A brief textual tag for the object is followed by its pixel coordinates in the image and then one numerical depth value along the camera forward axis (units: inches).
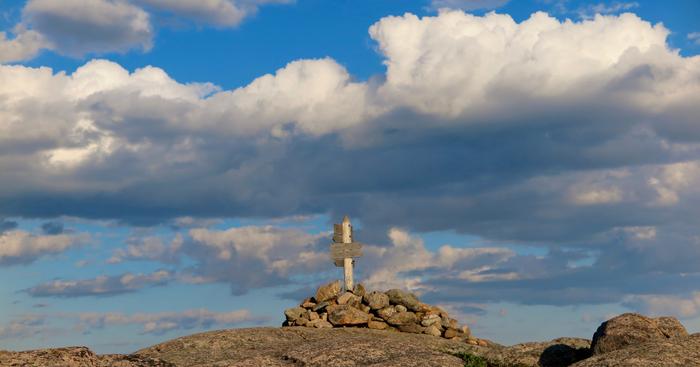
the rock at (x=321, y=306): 1373.0
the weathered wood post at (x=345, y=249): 1455.5
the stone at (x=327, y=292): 1405.0
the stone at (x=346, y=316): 1321.4
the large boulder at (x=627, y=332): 892.0
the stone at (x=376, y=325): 1343.5
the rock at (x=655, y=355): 695.7
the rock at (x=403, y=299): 1389.0
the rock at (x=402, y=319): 1350.9
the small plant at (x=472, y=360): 768.9
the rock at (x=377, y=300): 1371.8
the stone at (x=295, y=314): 1362.0
